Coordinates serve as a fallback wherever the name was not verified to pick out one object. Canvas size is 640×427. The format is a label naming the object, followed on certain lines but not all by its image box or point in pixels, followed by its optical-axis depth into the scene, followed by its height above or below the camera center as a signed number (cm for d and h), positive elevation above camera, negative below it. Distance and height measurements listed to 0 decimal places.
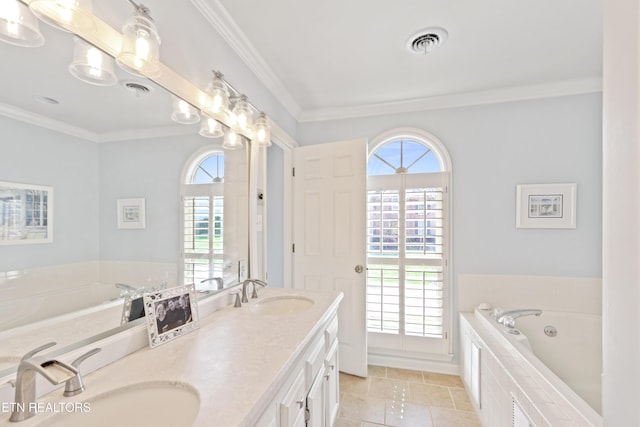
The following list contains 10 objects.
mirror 71 +9
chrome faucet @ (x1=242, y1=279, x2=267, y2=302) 154 -44
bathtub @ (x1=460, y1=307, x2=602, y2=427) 113 -90
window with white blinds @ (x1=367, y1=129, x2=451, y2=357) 246 -31
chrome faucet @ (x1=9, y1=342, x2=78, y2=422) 59 -37
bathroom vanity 66 -48
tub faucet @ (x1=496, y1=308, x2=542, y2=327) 205 -79
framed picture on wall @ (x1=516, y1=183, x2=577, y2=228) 222 +6
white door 232 -17
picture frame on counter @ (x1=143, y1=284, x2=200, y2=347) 97 -39
